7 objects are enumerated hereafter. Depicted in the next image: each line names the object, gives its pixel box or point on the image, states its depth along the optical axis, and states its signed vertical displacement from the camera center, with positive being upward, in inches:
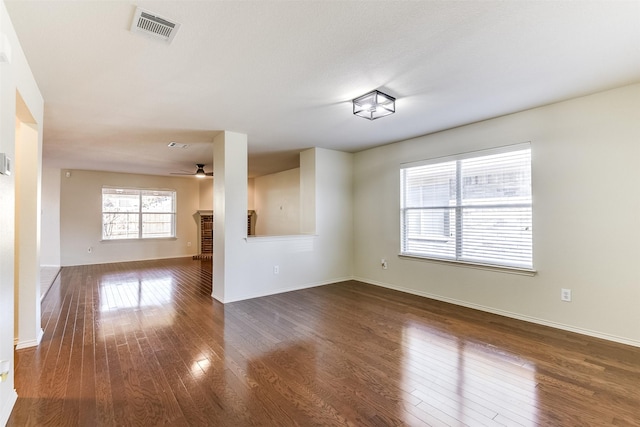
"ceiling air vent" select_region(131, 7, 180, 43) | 69.0 +47.0
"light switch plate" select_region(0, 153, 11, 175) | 62.9 +11.4
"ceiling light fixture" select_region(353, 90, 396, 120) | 113.5 +44.9
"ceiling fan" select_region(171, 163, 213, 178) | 257.5 +40.3
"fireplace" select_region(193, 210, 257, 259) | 347.3 -19.4
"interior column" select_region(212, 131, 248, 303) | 166.4 +4.5
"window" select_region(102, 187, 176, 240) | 301.4 +3.0
